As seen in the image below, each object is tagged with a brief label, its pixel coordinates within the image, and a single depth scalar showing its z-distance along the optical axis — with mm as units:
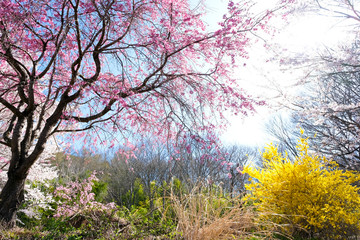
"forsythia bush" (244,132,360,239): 4223
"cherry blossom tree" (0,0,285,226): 4250
